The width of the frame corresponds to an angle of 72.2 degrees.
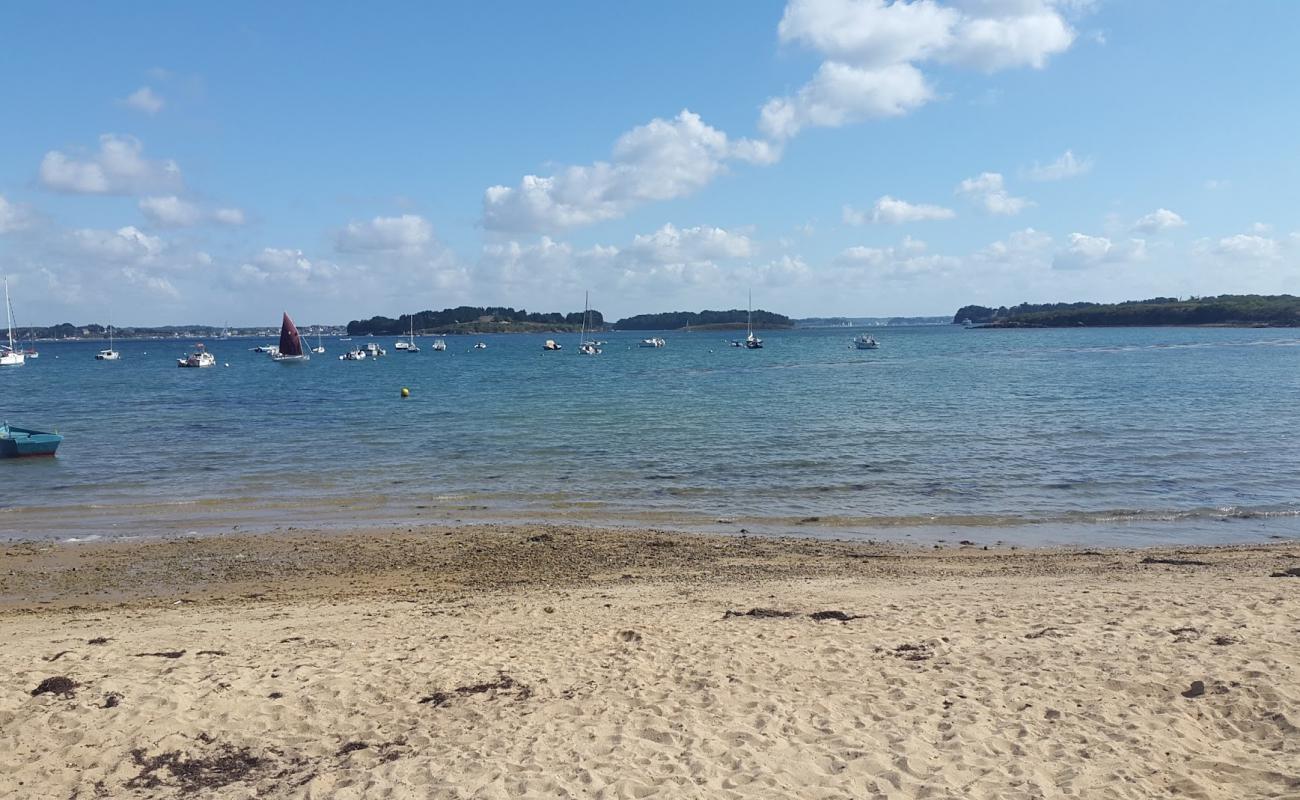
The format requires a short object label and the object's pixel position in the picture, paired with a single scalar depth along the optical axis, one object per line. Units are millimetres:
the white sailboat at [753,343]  139125
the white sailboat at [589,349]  137500
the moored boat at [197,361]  104938
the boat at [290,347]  115062
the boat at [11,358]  118188
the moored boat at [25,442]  29250
